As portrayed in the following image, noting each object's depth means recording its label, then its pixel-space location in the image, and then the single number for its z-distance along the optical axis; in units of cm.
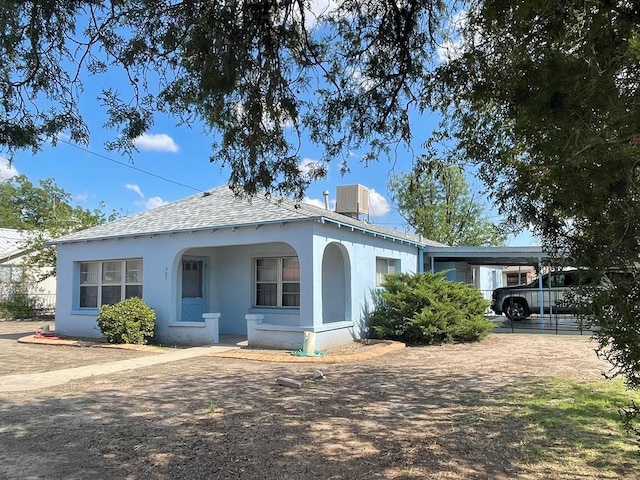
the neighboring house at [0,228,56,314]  2453
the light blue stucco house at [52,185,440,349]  1224
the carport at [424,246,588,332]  1709
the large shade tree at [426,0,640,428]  259
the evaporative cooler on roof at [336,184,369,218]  1678
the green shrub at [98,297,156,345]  1330
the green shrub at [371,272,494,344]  1312
